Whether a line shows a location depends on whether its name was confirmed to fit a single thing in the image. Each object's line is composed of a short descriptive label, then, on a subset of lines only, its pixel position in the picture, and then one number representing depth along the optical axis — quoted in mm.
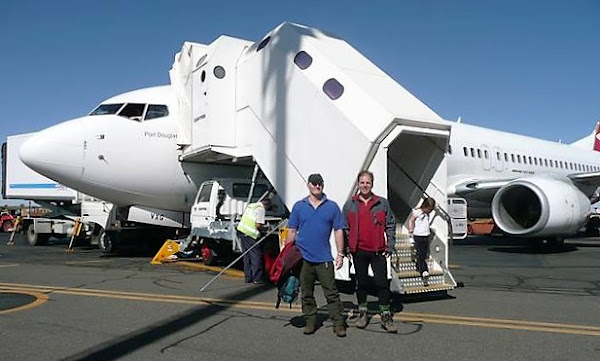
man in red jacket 5918
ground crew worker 9312
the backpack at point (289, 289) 6066
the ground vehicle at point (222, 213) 10680
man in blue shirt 5621
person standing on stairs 7911
